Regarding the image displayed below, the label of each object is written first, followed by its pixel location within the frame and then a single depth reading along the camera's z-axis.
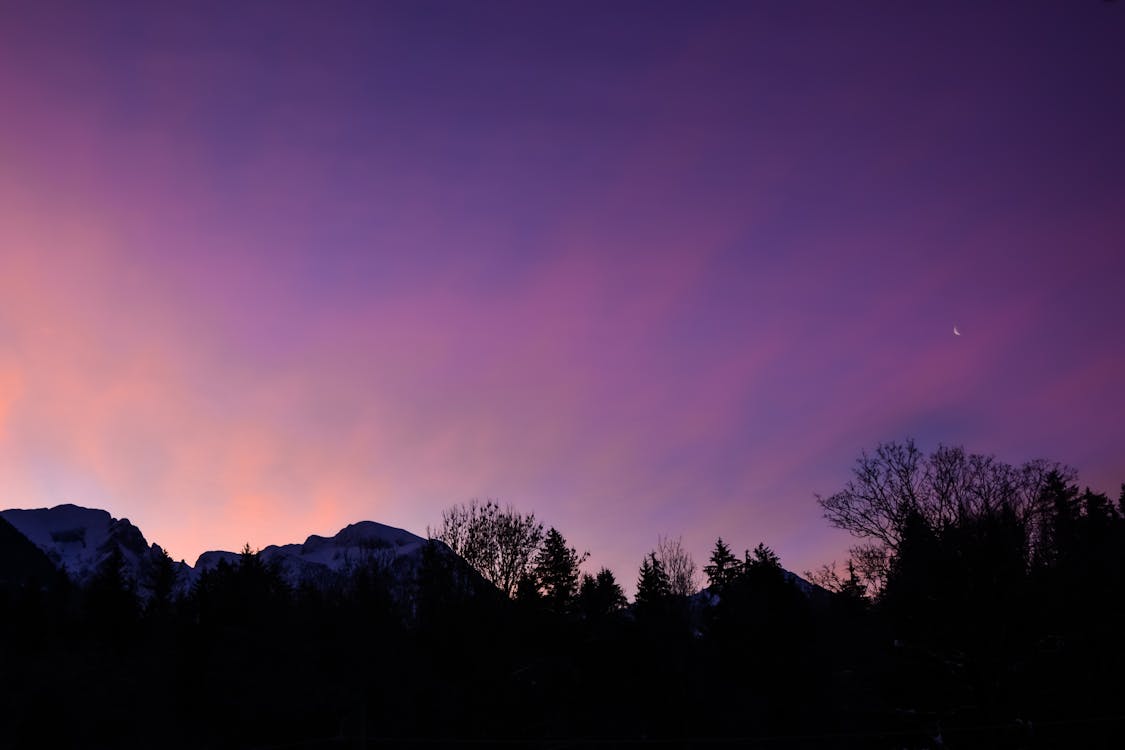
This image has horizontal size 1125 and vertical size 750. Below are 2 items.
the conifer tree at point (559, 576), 46.43
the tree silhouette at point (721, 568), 56.09
